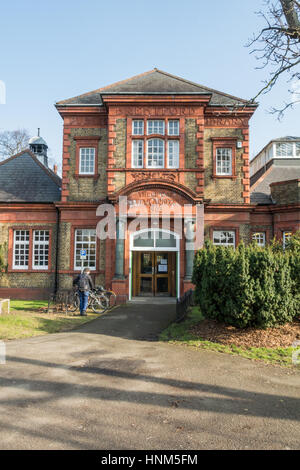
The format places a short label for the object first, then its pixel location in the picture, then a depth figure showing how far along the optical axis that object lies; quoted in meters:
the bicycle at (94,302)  13.79
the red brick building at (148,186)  16.16
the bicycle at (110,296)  14.46
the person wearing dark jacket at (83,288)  13.05
